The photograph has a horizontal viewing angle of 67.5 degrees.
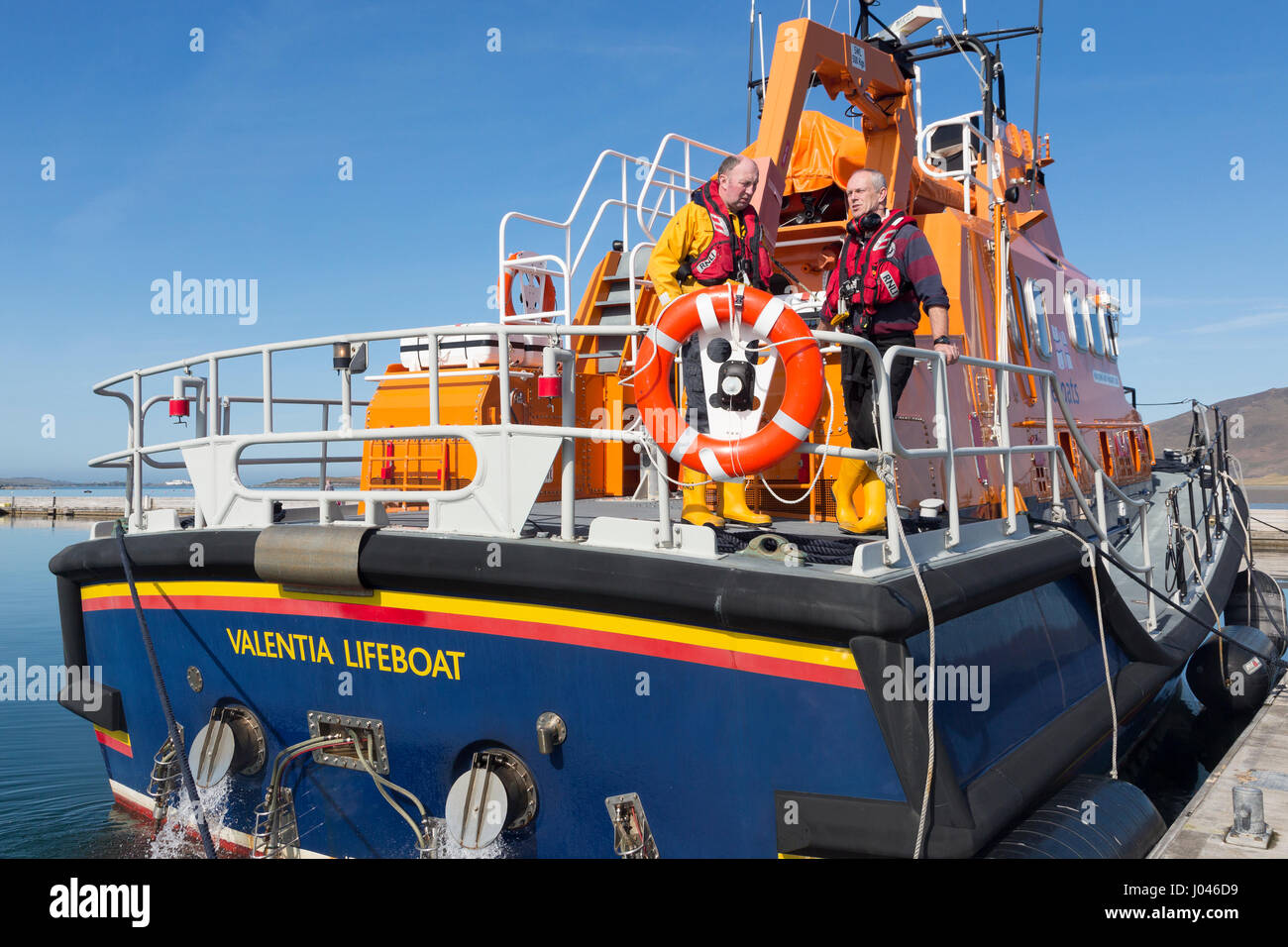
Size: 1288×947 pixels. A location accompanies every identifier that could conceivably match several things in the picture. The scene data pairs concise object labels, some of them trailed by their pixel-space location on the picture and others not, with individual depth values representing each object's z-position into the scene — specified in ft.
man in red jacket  13.70
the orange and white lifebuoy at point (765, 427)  10.87
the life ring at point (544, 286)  20.56
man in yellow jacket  13.79
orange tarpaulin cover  20.93
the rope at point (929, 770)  9.64
